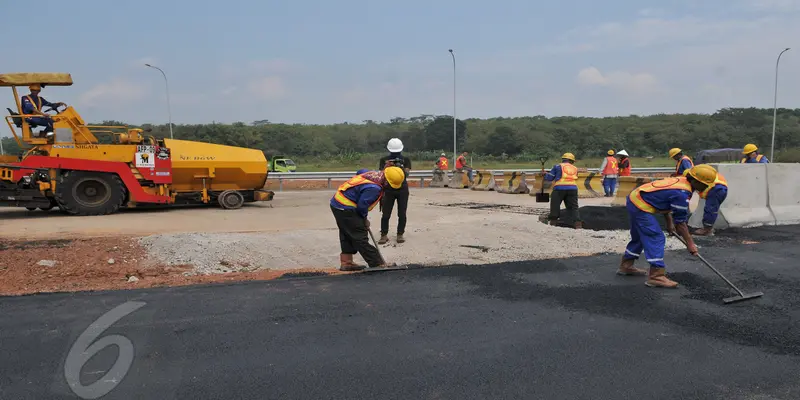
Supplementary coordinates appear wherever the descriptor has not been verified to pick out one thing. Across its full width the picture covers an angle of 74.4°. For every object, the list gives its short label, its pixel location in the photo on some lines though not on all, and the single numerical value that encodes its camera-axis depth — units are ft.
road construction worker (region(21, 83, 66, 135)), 37.40
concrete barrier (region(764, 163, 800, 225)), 31.55
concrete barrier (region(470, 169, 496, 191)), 60.75
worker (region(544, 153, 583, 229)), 30.58
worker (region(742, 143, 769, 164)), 36.24
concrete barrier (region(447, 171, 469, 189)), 65.51
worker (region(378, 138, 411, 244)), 26.91
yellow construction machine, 36.78
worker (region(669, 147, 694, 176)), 34.50
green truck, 106.22
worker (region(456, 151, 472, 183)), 65.67
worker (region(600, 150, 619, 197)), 50.57
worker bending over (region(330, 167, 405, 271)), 19.53
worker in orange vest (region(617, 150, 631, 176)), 51.35
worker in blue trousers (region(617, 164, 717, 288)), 17.62
